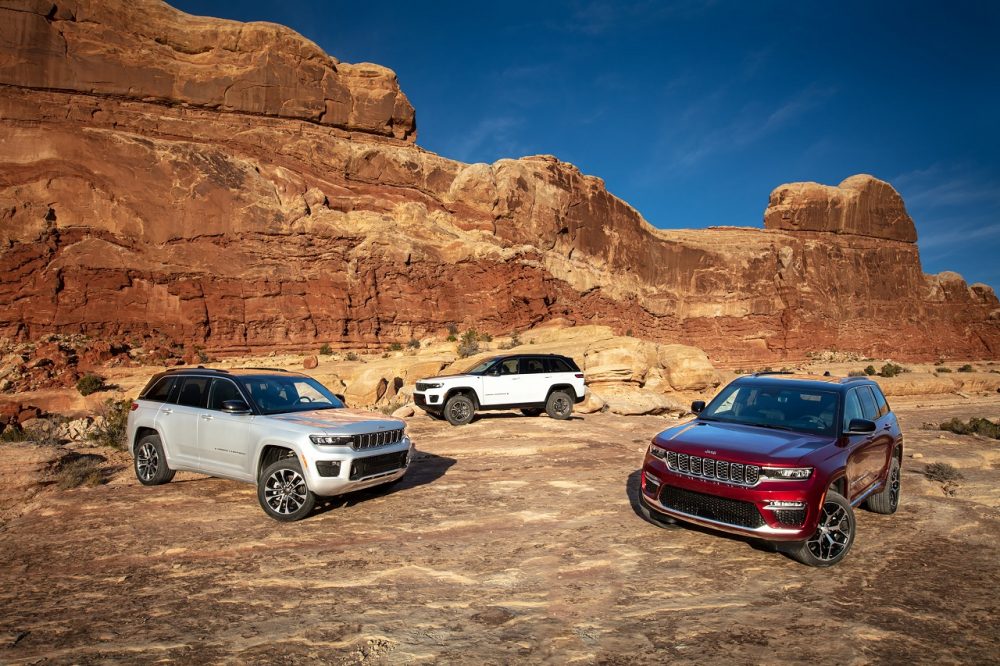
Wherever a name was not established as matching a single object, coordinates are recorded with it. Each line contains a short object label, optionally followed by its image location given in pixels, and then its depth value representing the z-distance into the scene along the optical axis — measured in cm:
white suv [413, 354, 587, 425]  1484
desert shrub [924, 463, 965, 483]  970
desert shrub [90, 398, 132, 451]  1262
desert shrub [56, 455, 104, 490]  856
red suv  520
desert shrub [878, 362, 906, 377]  4279
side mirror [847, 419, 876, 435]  577
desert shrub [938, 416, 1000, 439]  1683
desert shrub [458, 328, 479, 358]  2938
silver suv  669
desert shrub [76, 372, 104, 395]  2591
